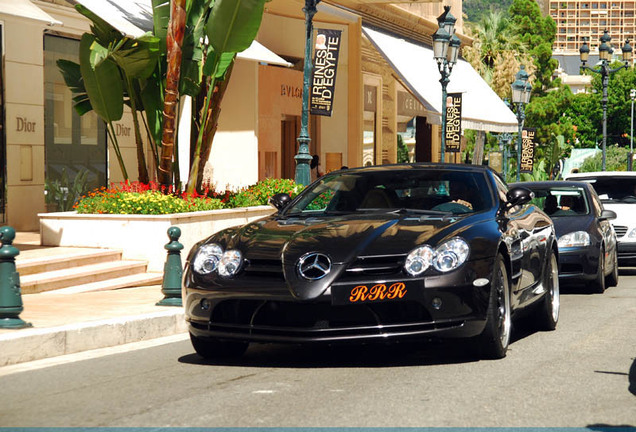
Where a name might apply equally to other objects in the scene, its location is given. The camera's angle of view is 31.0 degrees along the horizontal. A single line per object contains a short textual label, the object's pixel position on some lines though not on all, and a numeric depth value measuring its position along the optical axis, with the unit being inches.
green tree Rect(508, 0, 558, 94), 2962.6
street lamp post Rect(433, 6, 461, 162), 1040.8
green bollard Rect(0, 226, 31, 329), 357.7
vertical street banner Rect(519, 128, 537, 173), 1638.8
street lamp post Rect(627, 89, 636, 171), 4126.7
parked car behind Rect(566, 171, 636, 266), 700.7
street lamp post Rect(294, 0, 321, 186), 748.6
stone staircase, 521.7
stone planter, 597.3
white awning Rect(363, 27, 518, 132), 1227.9
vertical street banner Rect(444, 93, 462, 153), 1219.9
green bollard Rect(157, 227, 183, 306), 449.4
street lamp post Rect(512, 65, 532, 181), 1432.3
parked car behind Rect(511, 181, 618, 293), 574.9
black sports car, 296.7
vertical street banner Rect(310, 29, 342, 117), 962.0
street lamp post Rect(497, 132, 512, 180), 1969.5
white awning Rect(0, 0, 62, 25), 538.4
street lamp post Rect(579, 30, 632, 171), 1583.9
